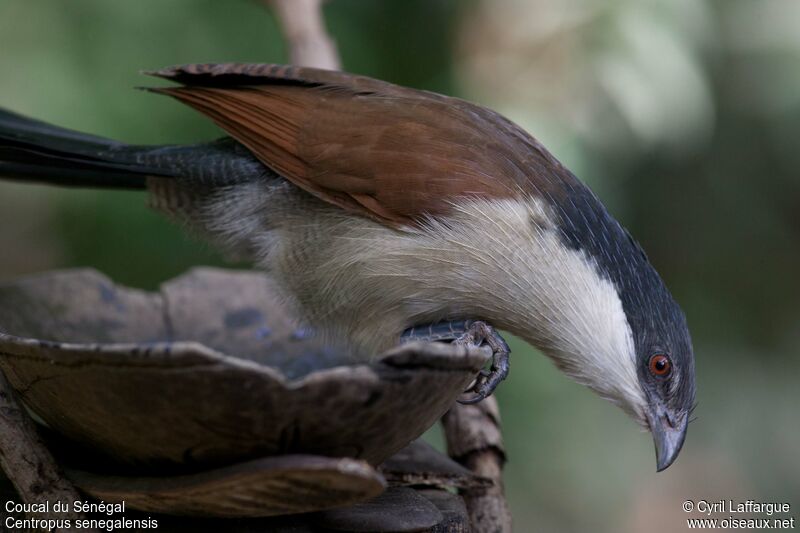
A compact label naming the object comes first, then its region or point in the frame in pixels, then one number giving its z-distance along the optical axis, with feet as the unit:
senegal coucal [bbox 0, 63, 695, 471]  14.95
